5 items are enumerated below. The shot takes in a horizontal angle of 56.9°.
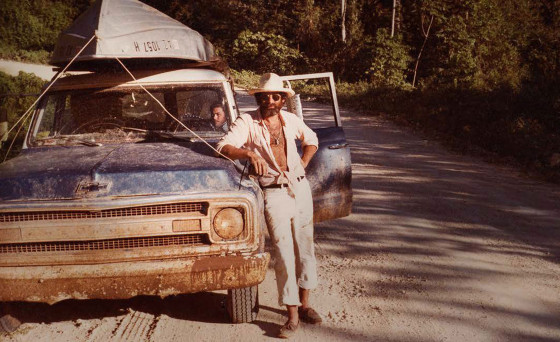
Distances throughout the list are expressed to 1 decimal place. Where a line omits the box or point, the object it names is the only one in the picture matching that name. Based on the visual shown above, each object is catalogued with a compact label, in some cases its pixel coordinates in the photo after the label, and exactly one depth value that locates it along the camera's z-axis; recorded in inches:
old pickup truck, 129.9
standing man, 144.3
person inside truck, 177.2
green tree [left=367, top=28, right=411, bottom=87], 1054.4
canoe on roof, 164.7
